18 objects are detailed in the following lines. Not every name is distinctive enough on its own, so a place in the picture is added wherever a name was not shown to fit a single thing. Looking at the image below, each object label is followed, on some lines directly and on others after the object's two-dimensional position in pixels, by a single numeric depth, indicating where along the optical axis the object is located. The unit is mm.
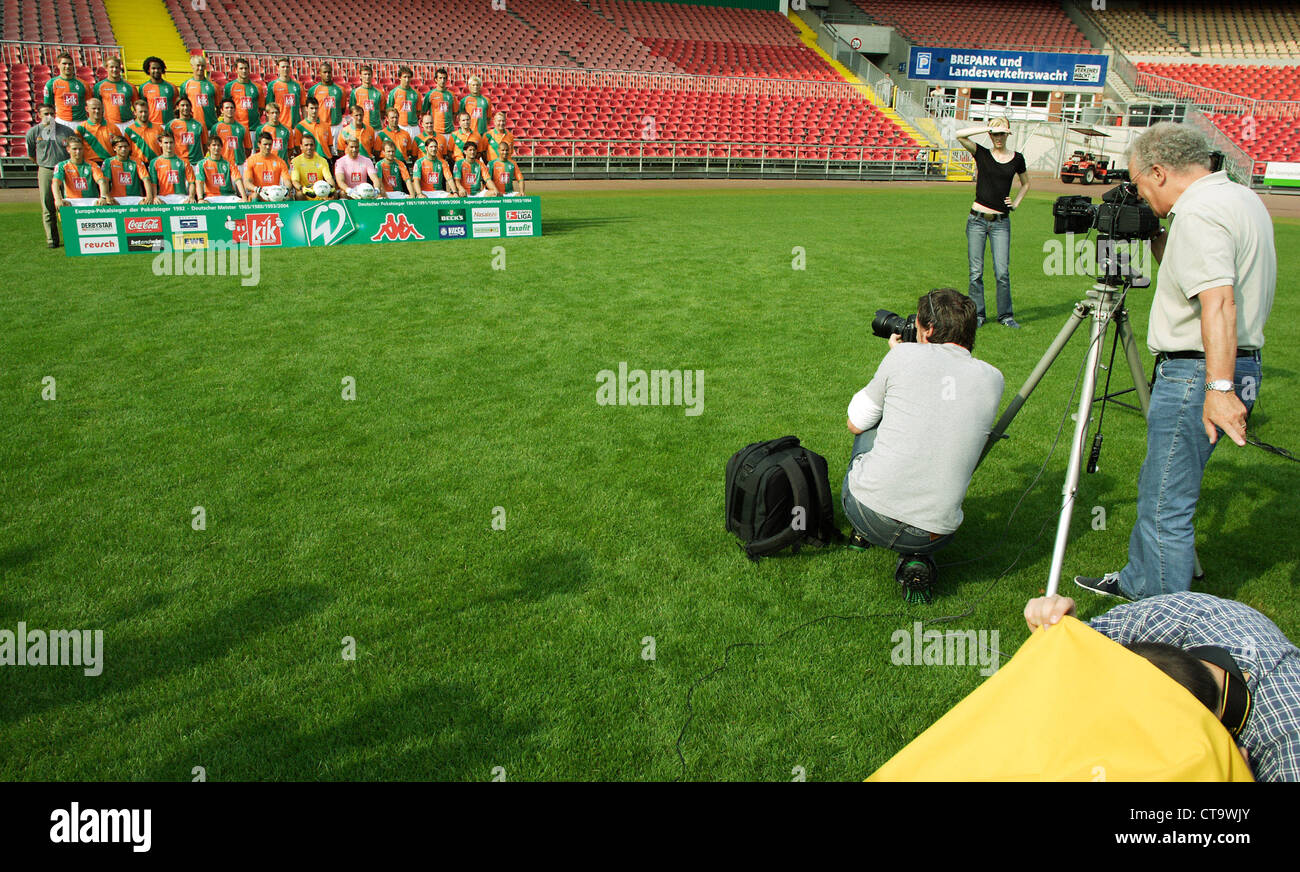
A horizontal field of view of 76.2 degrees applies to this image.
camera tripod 3354
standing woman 8297
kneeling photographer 3500
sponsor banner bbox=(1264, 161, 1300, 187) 27984
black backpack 4062
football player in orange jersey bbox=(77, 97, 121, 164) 12578
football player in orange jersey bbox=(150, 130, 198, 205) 12766
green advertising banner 11180
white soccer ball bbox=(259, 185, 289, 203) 12586
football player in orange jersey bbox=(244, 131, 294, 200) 13344
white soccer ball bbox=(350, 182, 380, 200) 13120
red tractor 28453
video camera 3572
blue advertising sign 37719
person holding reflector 1981
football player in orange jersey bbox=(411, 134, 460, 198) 14485
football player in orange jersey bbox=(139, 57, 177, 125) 13914
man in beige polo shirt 3029
